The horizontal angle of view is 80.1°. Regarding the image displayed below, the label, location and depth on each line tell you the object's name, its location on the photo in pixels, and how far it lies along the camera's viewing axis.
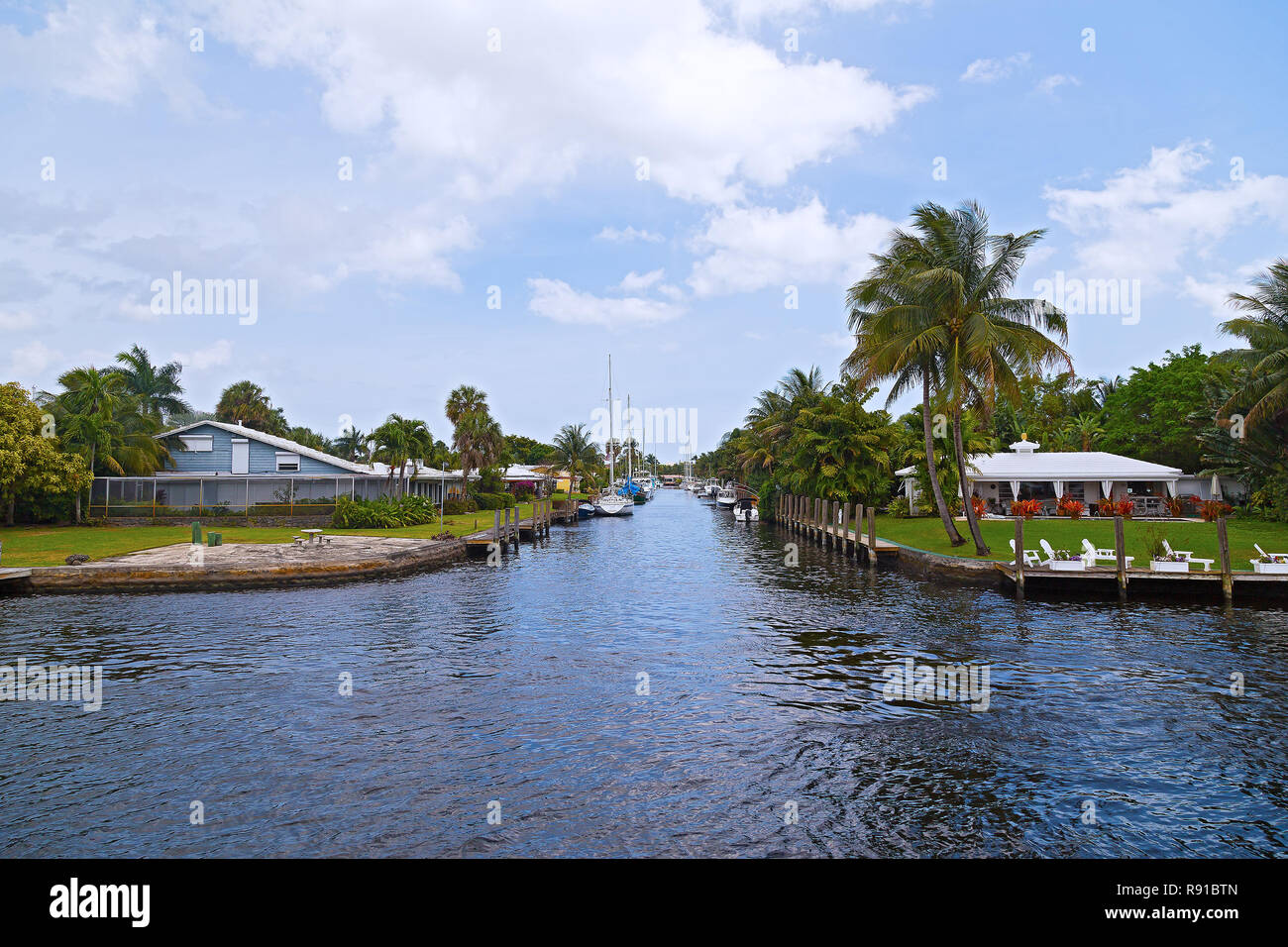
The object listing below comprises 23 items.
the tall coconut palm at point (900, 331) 28.62
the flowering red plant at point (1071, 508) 39.59
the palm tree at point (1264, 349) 32.94
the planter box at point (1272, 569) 21.61
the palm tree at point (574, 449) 98.81
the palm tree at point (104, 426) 40.69
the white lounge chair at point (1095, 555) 23.61
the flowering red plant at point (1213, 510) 36.47
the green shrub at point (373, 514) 42.62
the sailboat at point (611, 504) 76.50
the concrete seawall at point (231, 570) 24.27
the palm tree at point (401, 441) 48.12
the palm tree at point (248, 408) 74.69
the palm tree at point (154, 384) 60.94
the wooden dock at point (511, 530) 38.59
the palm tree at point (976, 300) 27.56
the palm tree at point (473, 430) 59.41
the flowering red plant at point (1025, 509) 39.66
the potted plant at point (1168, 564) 22.09
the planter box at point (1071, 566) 23.28
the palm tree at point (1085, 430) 63.99
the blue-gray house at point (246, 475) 45.62
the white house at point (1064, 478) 43.19
